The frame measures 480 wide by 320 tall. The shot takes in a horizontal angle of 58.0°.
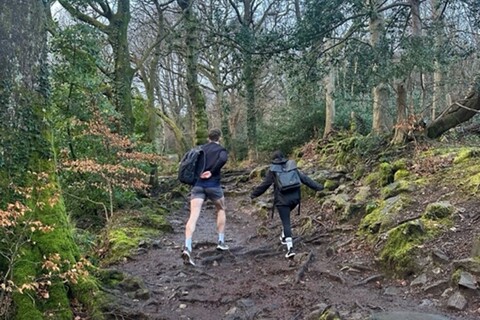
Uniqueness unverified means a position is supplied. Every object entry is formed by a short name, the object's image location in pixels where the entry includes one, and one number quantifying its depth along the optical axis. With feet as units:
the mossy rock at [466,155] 26.09
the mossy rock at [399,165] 29.14
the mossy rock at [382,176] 29.35
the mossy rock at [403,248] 18.83
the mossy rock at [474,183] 22.06
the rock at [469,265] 16.29
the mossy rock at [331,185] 34.47
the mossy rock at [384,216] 22.63
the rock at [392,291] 17.53
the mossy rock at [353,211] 26.89
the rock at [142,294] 18.02
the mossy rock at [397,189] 25.77
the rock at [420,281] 17.53
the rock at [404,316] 14.39
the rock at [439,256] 17.89
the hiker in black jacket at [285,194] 23.72
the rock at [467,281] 15.71
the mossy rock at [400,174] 28.25
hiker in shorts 23.27
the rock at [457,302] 15.22
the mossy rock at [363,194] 28.32
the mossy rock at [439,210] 20.94
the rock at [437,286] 16.75
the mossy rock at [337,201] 28.76
